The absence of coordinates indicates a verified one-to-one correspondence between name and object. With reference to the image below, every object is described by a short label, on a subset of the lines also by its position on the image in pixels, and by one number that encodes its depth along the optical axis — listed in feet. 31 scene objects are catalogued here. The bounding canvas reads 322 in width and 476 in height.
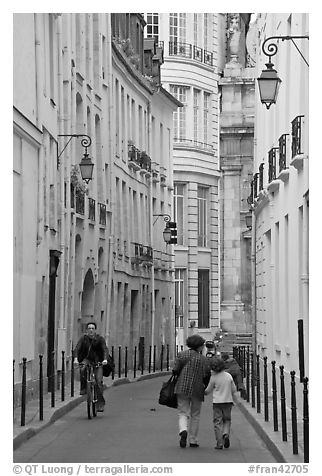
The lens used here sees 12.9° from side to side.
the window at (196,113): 183.93
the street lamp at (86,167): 94.27
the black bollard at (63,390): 75.47
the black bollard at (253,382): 76.23
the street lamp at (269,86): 63.62
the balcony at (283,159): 86.72
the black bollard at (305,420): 44.08
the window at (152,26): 180.55
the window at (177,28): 178.40
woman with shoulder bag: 54.60
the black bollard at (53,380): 71.47
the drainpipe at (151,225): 155.26
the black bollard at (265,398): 63.52
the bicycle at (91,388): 69.97
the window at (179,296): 182.29
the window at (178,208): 184.65
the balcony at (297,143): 75.92
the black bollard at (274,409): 58.13
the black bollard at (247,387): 81.32
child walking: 54.90
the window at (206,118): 186.11
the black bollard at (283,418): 52.11
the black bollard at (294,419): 47.88
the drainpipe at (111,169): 121.19
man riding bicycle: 71.61
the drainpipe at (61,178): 93.04
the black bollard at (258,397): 70.41
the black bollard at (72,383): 79.83
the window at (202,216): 188.34
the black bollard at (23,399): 56.70
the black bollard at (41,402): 63.10
